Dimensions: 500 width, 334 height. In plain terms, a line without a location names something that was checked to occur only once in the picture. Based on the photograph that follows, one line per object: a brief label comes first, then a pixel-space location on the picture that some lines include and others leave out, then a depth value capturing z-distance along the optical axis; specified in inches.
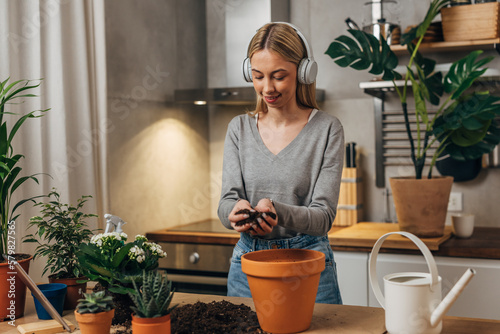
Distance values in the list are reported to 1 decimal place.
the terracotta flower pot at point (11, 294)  49.9
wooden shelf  95.4
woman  56.1
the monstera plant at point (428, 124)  86.7
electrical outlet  107.8
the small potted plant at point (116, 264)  46.1
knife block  109.9
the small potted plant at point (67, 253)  51.8
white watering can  39.4
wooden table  43.0
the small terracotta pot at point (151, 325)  39.0
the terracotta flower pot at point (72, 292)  51.5
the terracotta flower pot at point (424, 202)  88.7
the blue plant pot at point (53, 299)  48.4
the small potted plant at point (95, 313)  40.9
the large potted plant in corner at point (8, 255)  50.1
